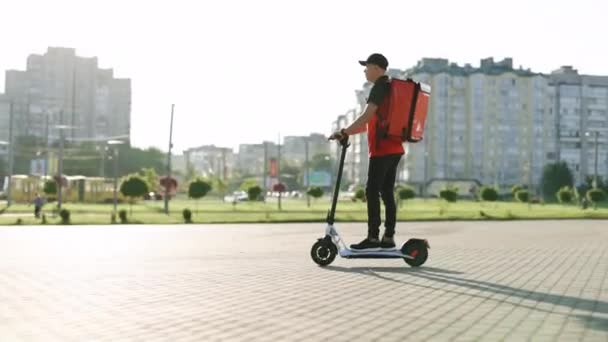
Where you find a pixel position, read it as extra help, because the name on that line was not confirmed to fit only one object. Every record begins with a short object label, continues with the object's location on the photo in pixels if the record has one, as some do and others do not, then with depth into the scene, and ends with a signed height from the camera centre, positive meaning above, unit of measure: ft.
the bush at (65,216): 97.89 -3.33
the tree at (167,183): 146.88 +1.60
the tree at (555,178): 404.57 +9.93
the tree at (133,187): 179.52 +0.89
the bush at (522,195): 251.19 +0.45
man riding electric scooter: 29.89 +1.42
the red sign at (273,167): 309.59 +10.46
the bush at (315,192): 234.09 +0.44
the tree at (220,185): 306.14 +2.79
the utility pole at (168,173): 144.76 +3.48
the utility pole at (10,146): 175.73 +9.98
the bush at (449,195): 220.23 +0.11
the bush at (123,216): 101.71 -3.34
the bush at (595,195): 191.42 +0.64
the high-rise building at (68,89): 571.28 +75.40
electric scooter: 30.01 -2.21
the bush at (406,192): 213.21 +0.72
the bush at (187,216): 102.48 -3.23
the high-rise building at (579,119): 464.65 +47.98
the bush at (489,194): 237.66 +0.59
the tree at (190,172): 461.78 +11.91
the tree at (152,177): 280.31 +5.01
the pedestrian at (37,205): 119.60 -2.42
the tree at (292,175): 572.10 +13.41
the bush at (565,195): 215.31 +0.55
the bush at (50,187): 229.25 +0.75
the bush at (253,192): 235.61 +0.17
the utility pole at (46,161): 254.31 +10.06
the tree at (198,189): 204.44 +0.75
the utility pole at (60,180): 145.23 +1.87
